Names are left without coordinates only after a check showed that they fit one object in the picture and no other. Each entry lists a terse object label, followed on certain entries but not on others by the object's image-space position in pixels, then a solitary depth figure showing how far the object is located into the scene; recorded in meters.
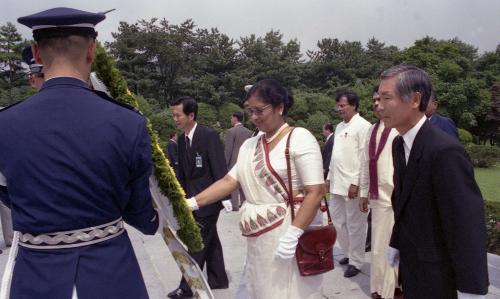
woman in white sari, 2.71
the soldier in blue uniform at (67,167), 1.63
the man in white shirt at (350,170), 5.15
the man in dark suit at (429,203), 2.01
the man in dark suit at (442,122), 4.45
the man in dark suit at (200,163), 4.56
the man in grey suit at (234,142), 8.84
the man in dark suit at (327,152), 7.56
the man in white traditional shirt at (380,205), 4.13
